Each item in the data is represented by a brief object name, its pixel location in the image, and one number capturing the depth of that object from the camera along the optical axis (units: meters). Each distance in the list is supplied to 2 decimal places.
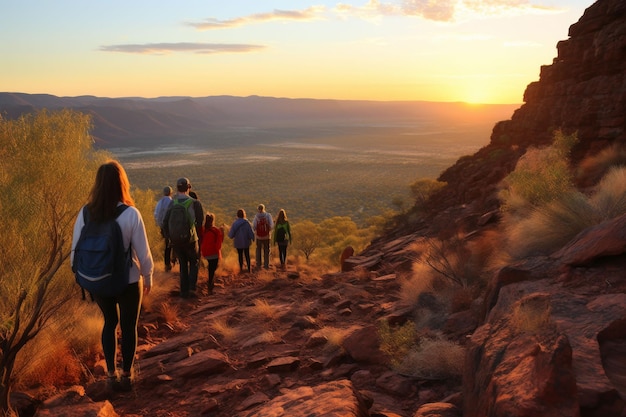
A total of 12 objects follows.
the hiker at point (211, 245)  8.89
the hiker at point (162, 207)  8.85
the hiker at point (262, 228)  11.54
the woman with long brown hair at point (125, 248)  3.78
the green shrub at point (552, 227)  5.60
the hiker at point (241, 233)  10.48
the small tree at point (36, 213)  4.88
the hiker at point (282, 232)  11.77
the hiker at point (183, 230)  7.39
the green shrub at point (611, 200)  5.63
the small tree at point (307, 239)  26.97
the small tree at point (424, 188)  20.16
